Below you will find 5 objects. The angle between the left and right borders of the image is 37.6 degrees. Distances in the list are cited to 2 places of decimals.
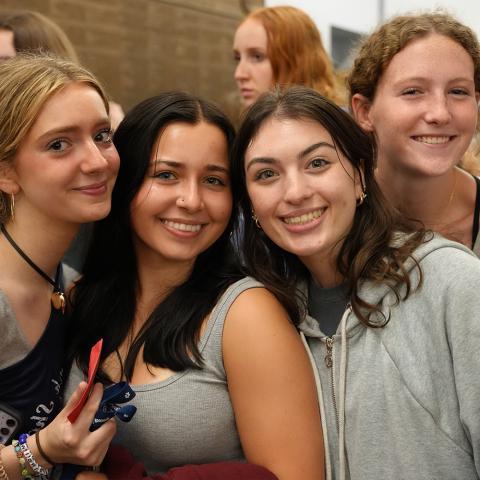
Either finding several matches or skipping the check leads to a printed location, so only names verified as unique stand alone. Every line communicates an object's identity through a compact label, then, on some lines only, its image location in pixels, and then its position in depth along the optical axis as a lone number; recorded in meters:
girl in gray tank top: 1.55
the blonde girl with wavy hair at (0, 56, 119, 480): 1.53
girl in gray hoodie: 1.39
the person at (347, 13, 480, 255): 1.92
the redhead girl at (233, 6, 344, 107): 3.29
